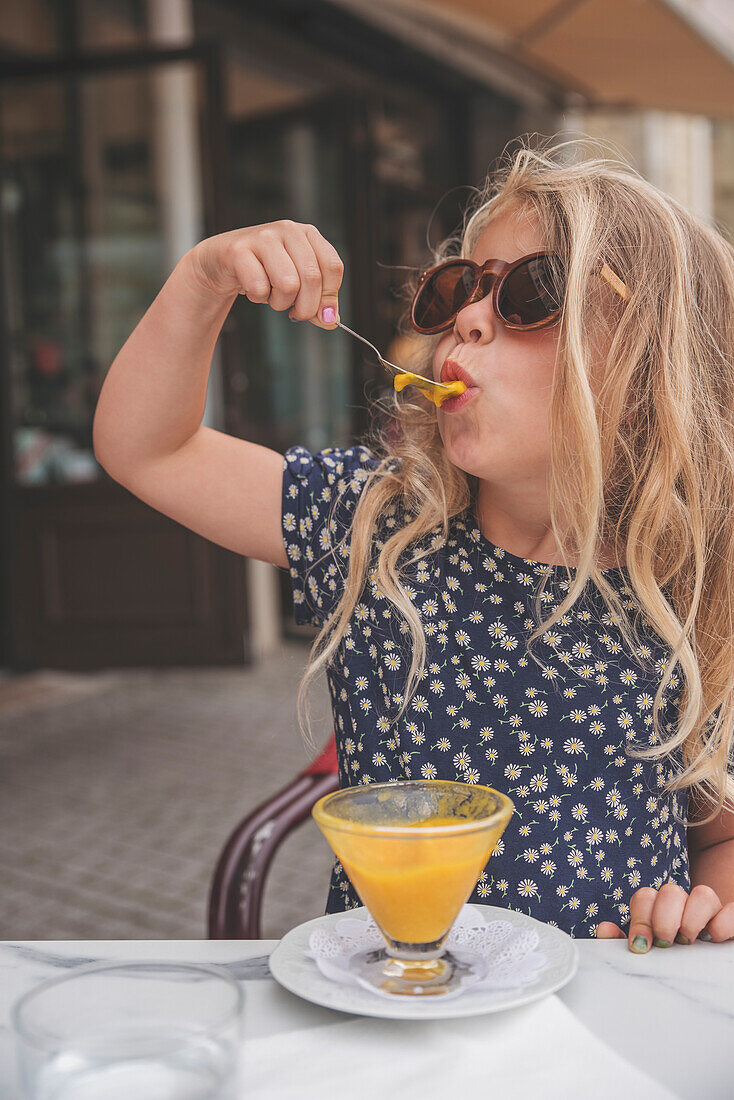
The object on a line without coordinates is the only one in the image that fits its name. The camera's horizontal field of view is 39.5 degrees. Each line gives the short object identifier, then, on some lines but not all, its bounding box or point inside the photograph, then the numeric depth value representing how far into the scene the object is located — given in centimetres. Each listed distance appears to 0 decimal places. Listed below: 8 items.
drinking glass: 50
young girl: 103
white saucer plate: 62
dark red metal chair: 131
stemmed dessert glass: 63
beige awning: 458
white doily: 67
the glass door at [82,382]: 429
